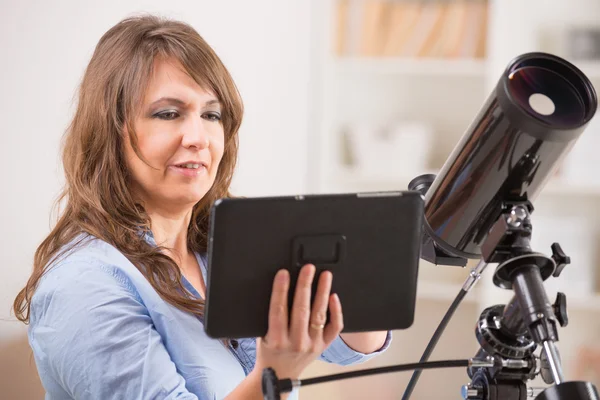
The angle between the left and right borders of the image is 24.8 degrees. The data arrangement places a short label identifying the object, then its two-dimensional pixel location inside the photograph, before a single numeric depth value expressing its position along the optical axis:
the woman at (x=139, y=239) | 1.81
